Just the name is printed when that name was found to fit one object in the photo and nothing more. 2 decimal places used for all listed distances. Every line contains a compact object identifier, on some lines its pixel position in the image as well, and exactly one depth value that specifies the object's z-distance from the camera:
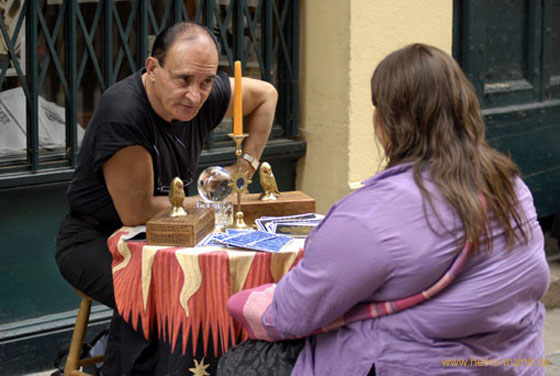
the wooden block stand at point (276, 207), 5.48
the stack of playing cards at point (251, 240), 4.81
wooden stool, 5.73
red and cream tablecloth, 4.75
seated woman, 3.68
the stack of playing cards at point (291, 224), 5.20
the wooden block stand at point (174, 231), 4.85
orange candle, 5.15
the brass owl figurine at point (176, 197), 5.07
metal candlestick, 5.32
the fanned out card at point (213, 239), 4.96
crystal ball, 5.26
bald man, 5.19
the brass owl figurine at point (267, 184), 5.50
